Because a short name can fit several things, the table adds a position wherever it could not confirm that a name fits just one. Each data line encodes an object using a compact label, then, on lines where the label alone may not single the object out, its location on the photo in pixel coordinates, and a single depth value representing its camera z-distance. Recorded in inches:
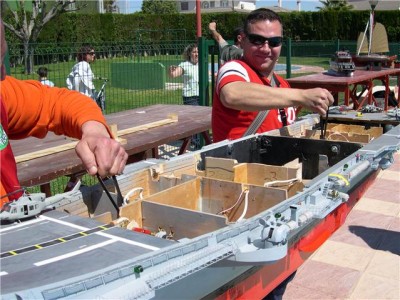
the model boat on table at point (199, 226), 52.8
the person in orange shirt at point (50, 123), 68.6
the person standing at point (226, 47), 279.8
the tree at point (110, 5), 2600.9
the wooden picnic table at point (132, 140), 149.7
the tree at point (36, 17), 1057.5
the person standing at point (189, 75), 358.3
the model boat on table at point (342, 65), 350.3
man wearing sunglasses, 111.3
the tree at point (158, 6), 2834.6
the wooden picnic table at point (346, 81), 322.7
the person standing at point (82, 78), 338.0
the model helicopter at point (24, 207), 64.8
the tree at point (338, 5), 1963.1
